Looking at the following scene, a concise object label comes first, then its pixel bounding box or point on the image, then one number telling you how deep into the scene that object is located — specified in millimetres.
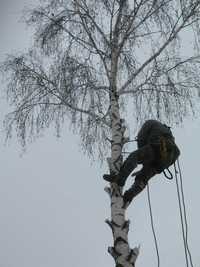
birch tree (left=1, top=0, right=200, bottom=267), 6746
